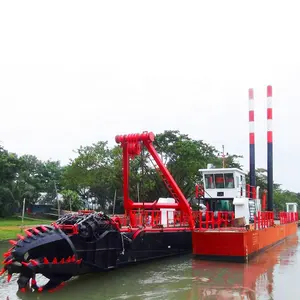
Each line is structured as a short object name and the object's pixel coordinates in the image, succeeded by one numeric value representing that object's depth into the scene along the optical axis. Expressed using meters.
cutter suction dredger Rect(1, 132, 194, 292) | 10.03
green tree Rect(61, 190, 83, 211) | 42.97
